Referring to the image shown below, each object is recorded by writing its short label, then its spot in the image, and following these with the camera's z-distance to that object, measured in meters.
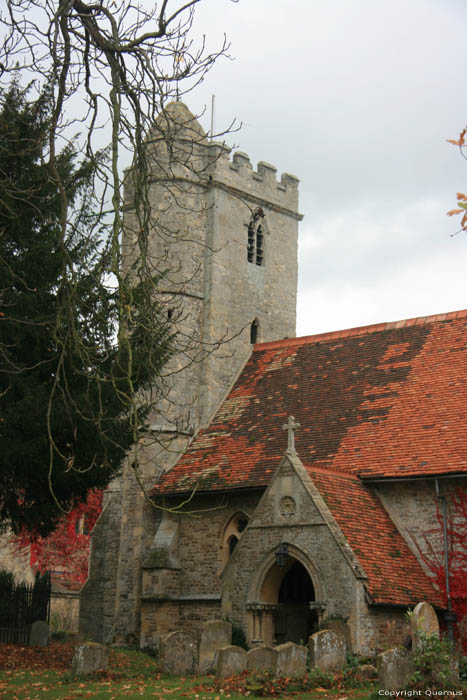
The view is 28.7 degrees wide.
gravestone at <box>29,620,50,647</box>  21.80
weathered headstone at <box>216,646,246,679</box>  14.24
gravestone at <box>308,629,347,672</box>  14.97
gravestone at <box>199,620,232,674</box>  16.16
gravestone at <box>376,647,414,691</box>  12.19
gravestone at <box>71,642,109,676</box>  14.85
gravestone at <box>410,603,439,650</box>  14.79
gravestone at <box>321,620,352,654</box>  16.30
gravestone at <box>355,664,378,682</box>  14.59
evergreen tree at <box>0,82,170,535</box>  15.79
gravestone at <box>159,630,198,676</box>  15.88
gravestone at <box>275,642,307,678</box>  14.08
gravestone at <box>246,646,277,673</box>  14.36
